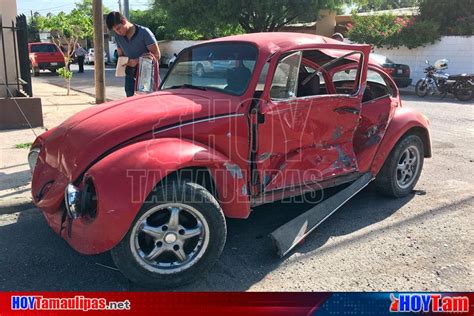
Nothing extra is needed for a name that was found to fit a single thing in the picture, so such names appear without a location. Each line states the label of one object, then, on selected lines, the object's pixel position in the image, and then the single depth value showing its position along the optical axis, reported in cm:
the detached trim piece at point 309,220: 381
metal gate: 873
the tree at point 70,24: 1916
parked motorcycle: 1498
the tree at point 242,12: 2370
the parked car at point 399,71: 1769
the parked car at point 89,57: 3801
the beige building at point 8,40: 917
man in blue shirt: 586
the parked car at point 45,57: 2462
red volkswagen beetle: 321
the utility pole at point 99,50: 681
